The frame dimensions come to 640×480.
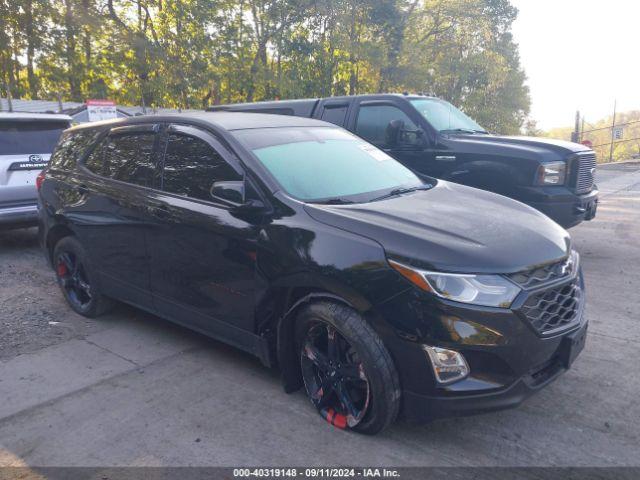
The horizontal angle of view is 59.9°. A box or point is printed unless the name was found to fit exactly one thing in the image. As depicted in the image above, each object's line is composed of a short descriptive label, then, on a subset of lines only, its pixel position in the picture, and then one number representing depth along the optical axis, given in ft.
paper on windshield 14.39
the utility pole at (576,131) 73.67
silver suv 23.07
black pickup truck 21.18
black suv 9.07
